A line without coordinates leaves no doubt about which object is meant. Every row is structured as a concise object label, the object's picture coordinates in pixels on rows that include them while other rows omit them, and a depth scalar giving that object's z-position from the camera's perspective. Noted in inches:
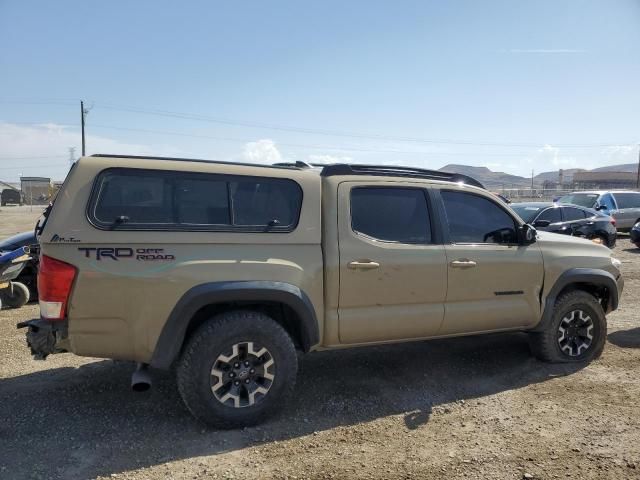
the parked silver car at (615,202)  641.6
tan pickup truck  131.9
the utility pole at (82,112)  1697.8
